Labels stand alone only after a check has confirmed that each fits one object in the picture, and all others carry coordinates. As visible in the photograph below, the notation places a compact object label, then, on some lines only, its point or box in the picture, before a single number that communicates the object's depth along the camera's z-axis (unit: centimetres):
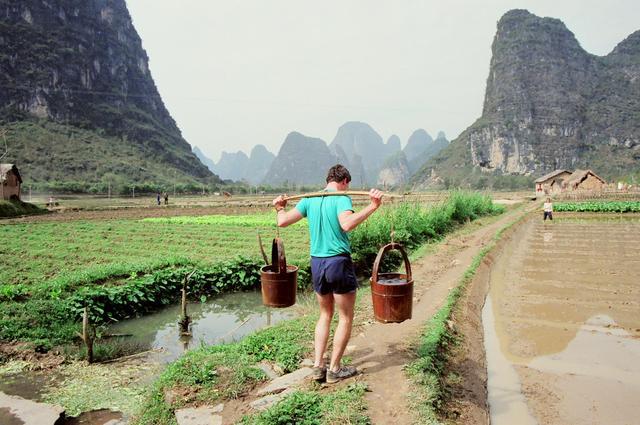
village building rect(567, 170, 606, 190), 4775
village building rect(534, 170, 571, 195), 5228
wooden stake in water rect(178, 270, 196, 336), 668
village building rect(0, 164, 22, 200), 2914
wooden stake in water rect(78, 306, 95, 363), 540
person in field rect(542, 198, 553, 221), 2233
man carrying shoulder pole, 346
